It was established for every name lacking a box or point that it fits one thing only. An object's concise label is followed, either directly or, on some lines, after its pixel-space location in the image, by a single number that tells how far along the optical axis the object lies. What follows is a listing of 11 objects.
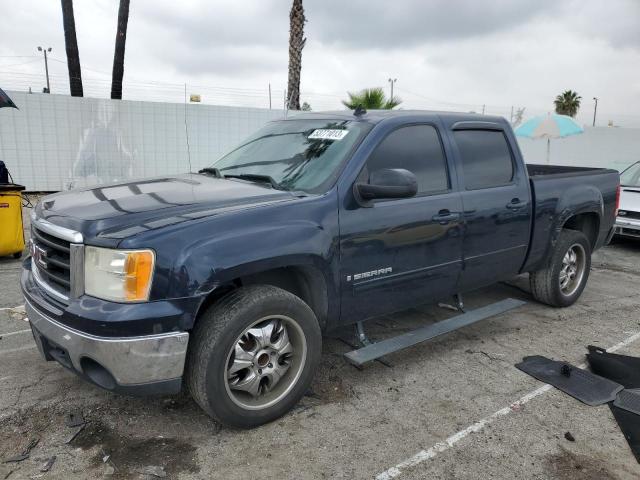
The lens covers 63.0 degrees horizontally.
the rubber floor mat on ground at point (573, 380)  3.59
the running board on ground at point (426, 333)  3.56
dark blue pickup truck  2.68
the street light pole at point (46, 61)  15.66
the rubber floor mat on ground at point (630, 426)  3.04
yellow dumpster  6.96
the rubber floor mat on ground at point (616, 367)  3.85
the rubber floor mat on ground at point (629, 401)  3.44
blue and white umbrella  13.41
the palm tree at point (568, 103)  49.44
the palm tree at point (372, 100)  15.66
